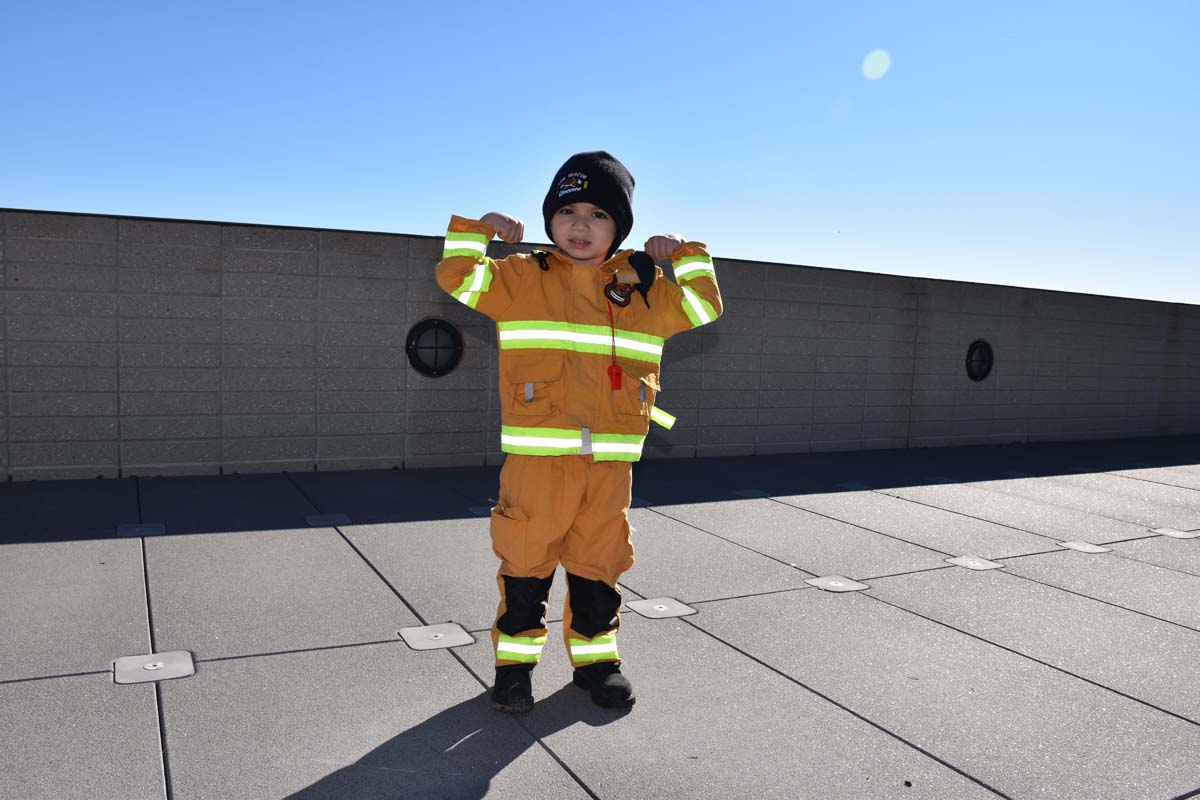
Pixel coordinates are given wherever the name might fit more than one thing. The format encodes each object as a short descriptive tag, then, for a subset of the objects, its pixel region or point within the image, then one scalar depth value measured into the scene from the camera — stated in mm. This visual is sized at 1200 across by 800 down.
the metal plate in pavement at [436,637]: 3344
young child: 2811
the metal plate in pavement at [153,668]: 2949
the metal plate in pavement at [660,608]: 3794
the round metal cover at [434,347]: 7008
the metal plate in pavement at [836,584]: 4266
